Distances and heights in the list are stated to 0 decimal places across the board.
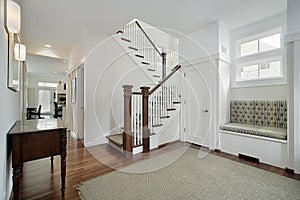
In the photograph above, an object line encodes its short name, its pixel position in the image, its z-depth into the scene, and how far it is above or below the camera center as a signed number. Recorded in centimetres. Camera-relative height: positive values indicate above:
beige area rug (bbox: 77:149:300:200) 196 -115
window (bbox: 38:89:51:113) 1222 +0
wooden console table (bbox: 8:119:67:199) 167 -49
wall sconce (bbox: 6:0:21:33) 167 +88
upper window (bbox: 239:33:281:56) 350 +128
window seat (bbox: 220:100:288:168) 288 -60
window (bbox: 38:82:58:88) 1206 +120
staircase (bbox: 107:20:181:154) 344 -6
